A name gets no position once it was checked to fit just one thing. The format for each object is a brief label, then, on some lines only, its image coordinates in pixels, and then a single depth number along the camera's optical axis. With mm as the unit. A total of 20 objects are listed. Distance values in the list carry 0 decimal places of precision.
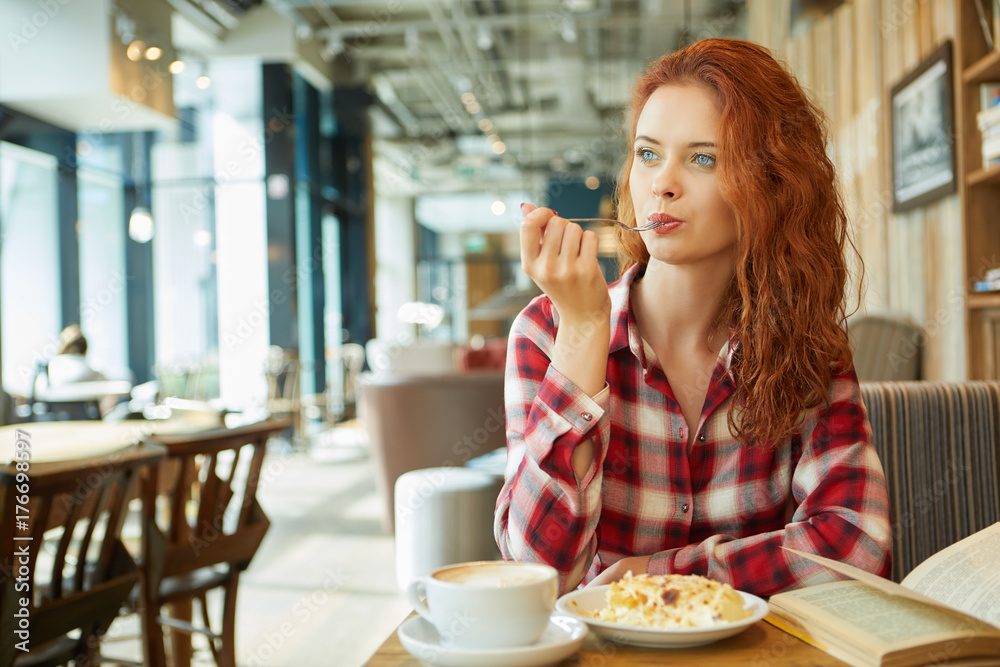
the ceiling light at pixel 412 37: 8258
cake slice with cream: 701
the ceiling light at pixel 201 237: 9562
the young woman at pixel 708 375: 981
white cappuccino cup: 629
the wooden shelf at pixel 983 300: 2488
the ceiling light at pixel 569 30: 8094
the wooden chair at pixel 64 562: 1519
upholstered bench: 1635
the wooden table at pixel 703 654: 665
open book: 639
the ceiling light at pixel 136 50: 6608
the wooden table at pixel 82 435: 2227
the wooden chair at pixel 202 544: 2113
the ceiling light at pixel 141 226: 8531
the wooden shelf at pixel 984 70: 2404
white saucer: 622
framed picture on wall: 2824
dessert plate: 672
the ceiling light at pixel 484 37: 8094
